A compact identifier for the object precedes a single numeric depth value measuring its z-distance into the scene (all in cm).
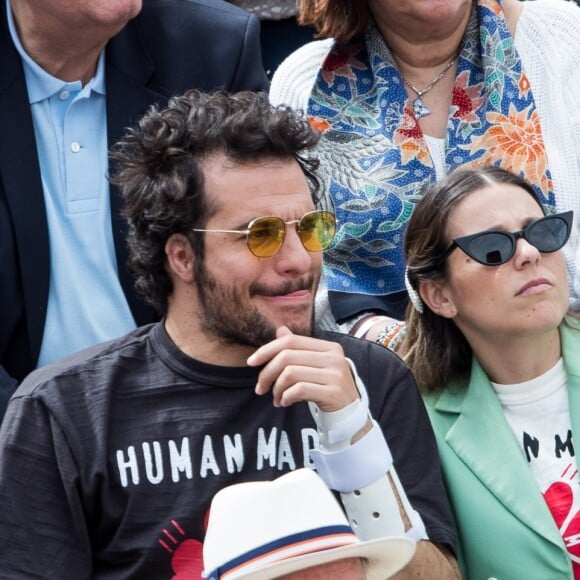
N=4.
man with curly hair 591
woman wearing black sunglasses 670
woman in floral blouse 778
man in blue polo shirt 752
